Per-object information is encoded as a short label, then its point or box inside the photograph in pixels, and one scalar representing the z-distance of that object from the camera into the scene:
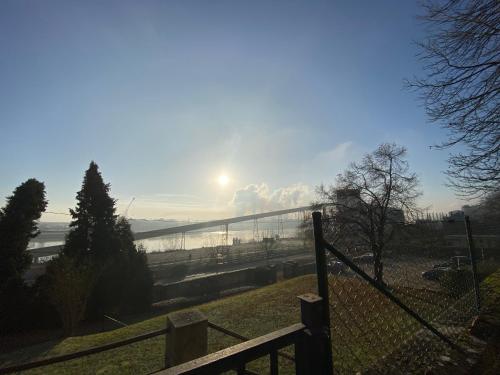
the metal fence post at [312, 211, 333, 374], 2.11
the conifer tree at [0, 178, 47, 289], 16.33
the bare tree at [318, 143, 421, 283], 14.54
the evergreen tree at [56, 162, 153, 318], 17.81
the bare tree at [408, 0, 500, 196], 3.82
